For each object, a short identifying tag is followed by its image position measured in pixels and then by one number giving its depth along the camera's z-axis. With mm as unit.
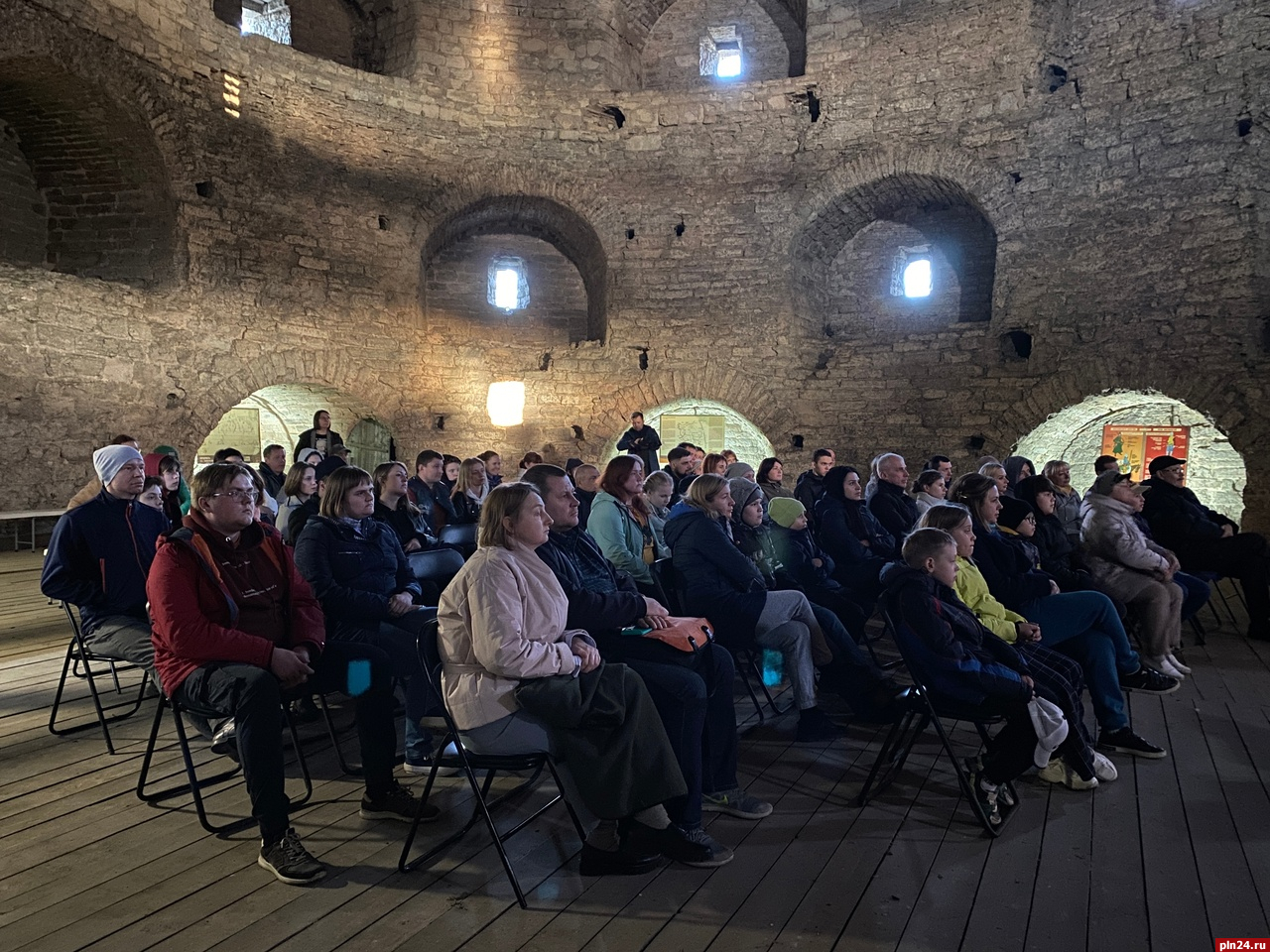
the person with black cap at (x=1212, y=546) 6141
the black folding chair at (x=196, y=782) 2994
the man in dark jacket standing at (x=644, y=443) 10266
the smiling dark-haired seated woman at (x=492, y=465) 8281
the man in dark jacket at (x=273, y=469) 7523
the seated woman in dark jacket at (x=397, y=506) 4906
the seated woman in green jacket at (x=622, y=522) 4234
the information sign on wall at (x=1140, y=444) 13406
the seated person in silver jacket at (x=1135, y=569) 5051
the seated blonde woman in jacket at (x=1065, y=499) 6963
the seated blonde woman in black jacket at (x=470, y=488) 6641
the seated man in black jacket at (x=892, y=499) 5867
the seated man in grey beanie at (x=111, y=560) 3779
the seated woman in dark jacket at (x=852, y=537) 5234
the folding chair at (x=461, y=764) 2696
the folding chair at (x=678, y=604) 4258
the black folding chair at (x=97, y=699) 3842
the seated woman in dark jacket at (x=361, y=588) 3740
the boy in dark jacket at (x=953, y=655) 3172
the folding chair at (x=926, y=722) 3078
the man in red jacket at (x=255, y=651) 2801
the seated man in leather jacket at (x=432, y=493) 6453
